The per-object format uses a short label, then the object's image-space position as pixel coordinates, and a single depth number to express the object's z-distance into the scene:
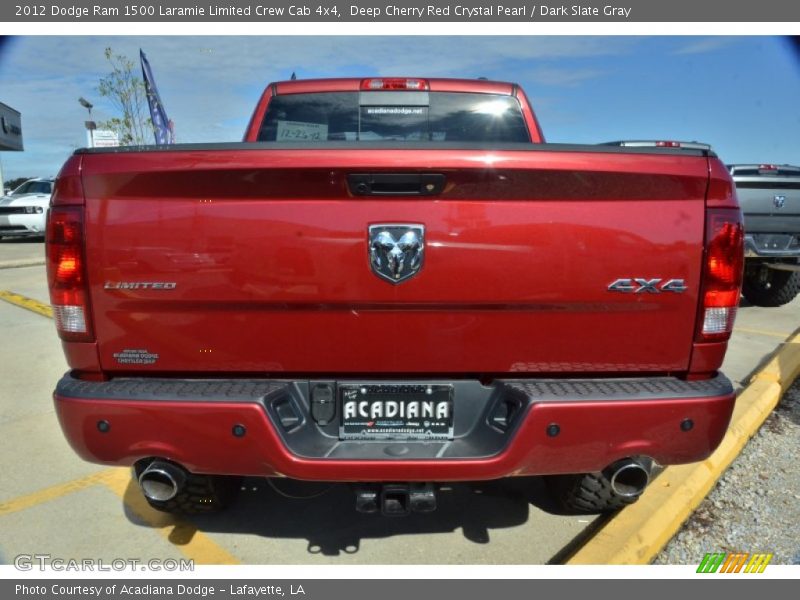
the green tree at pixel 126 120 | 17.59
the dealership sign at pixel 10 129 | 23.64
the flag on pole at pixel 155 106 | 12.54
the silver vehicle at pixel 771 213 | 7.04
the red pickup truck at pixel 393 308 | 1.90
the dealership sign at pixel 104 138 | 15.05
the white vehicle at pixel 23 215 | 15.00
